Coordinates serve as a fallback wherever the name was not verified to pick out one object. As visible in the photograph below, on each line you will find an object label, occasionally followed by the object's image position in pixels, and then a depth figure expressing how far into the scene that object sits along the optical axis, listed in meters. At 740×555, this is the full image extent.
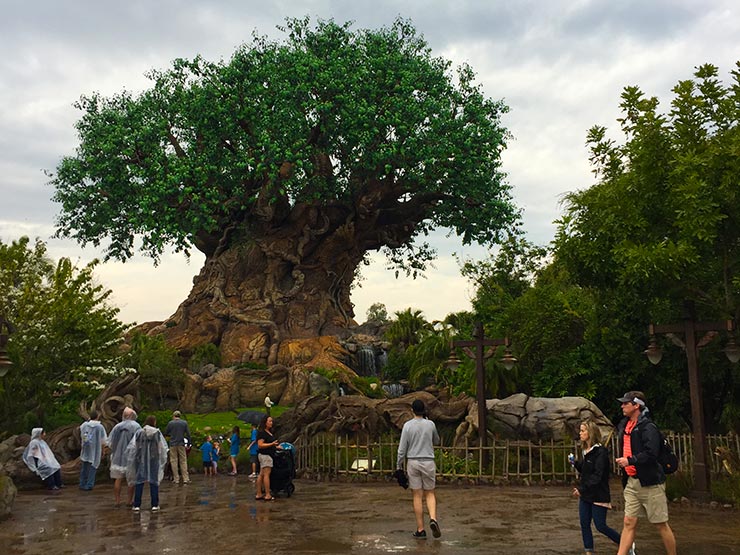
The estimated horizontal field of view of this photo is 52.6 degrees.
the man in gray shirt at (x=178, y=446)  17.75
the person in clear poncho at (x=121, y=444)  13.71
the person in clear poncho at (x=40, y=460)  16.56
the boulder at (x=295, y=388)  31.69
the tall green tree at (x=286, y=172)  34.44
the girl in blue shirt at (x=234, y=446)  20.25
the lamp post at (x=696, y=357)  12.74
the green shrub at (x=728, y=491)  12.28
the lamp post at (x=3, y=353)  13.79
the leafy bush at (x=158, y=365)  29.33
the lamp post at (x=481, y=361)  16.81
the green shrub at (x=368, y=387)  30.95
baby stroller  14.45
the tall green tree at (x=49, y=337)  22.39
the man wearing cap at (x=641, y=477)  7.52
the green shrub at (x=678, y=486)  12.98
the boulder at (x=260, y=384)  31.95
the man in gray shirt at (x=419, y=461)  9.63
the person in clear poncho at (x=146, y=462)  12.78
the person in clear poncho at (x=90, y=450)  17.08
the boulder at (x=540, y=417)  18.28
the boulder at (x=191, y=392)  31.06
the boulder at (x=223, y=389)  31.61
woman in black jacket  8.27
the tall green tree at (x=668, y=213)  13.63
